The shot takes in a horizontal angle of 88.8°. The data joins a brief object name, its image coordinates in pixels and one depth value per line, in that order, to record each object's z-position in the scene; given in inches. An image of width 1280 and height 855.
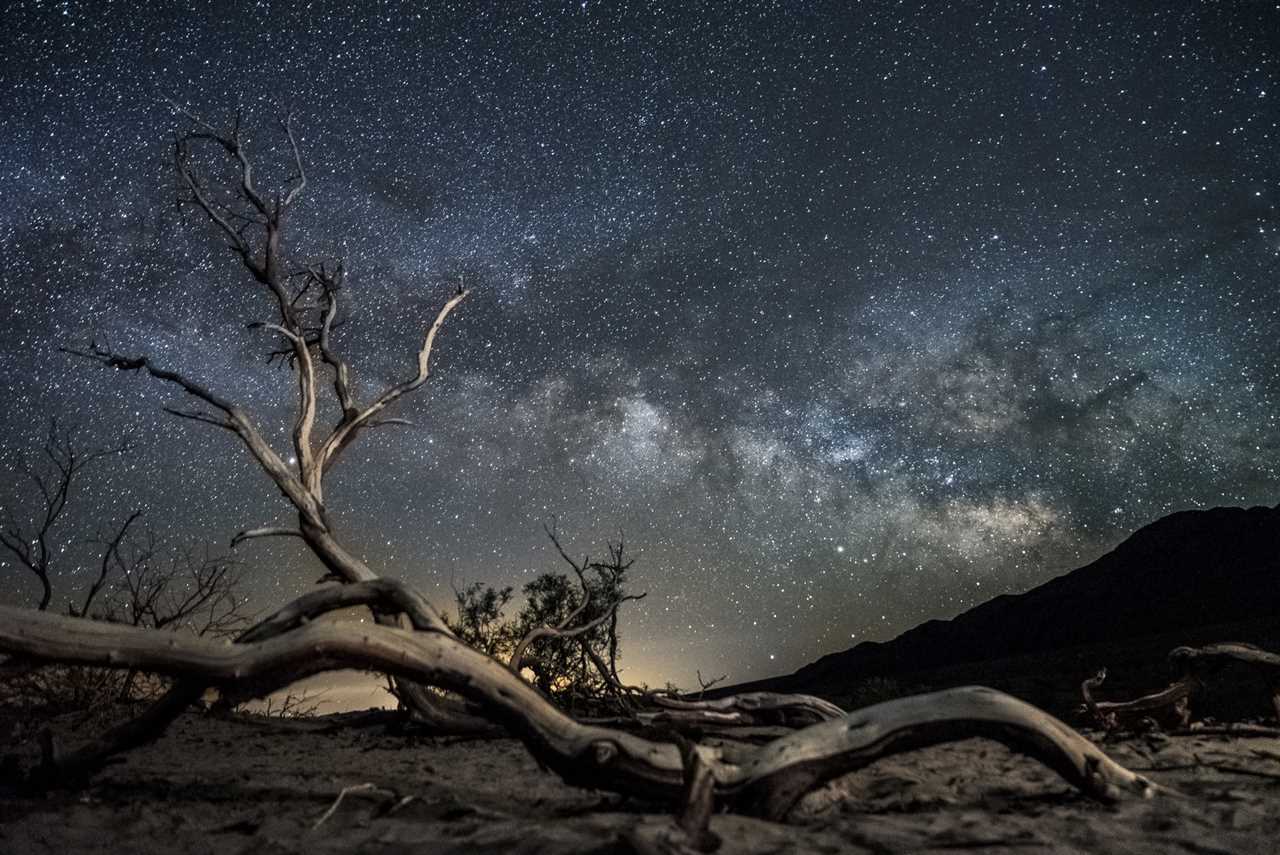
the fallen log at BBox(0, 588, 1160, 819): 141.3
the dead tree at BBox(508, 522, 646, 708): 326.3
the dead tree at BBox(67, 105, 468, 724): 266.7
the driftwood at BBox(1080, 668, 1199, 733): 274.1
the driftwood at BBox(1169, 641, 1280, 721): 282.5
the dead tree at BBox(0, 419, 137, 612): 374.9
